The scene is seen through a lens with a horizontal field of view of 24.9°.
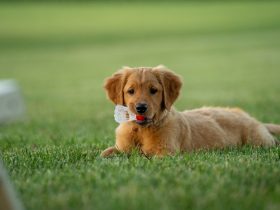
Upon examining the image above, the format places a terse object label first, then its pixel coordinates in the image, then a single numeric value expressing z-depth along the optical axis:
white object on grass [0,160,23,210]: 4.11
